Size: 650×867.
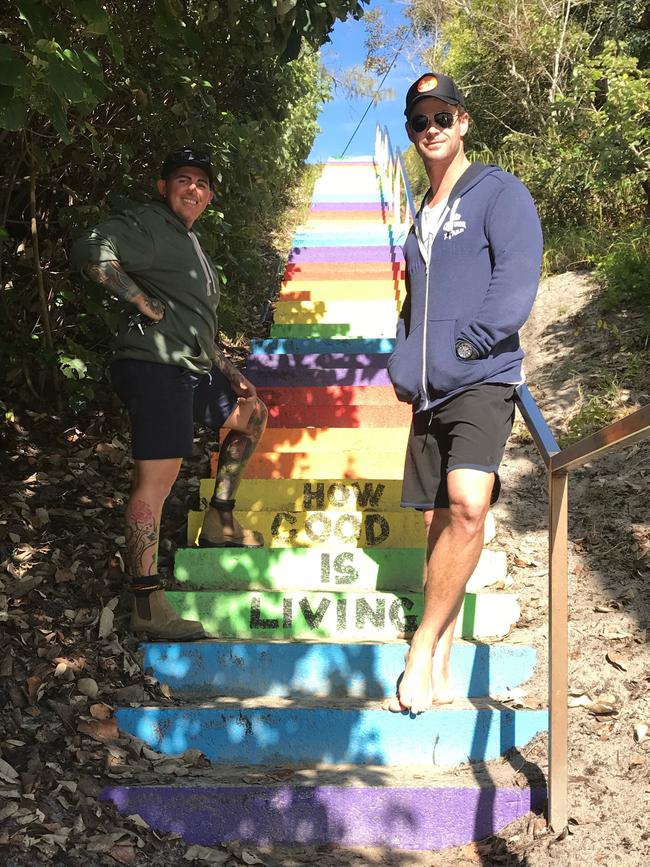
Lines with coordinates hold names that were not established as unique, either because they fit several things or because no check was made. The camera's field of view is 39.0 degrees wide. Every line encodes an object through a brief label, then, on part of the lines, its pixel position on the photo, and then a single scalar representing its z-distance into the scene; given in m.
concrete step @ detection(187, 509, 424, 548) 4.32
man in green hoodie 3.36
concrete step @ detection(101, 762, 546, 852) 2.86
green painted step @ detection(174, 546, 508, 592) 3.97
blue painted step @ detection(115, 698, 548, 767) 3.13
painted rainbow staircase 2.89
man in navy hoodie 2.84
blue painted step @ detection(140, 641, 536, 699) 3.44
